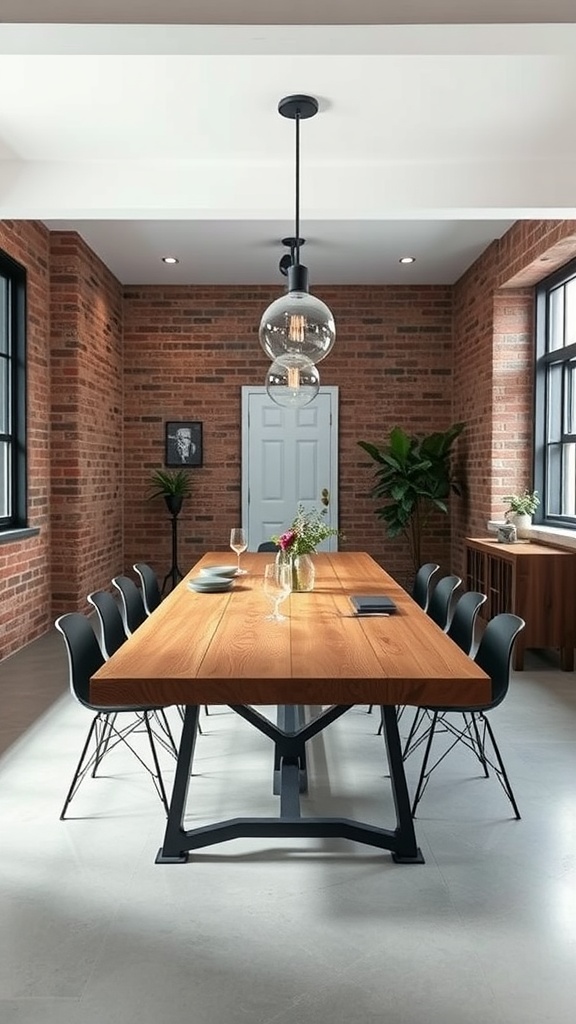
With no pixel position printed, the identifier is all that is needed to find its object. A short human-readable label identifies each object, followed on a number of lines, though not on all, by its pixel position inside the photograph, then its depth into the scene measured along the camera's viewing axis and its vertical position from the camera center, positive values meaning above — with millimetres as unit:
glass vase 3602 -415
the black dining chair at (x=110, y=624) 3432 -631
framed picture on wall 8336 +388
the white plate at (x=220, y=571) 4027 -459
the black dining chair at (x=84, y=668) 2961 -722
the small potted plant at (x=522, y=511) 6142 -226
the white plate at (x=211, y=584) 3600 -473
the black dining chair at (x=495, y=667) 2936 -706
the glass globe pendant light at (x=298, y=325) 3518 +687
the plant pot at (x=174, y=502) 7977 -217
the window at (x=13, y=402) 5711 +562
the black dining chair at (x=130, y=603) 3963 -622
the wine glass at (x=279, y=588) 2922 -398
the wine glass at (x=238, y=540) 4039 -300
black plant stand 7961 -400
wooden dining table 2062 -510
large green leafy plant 7695 +80
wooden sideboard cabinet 5199 -754
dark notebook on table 3037 -478
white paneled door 8312 +218
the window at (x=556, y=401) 6156 +652
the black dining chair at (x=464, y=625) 3457 -630
